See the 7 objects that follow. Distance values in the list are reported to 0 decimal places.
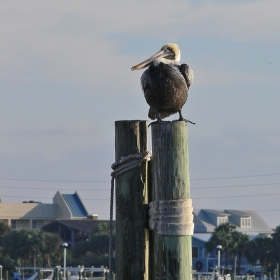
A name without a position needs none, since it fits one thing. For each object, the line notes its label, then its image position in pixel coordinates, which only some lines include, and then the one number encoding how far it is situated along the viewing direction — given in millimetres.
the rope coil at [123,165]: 13187
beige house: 187125
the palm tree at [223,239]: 121687
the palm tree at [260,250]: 120125
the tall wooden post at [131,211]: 13164
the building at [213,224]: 148875
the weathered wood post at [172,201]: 12367
